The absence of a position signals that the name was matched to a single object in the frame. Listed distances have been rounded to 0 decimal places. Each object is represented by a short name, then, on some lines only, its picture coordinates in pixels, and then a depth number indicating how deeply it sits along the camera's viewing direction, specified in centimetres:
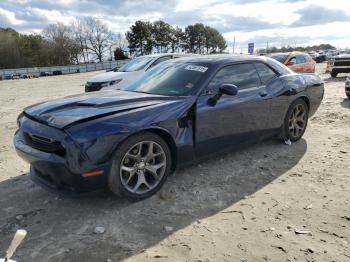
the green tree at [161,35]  7919
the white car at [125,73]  971
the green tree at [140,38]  7644
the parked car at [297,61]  1234
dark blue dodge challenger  322
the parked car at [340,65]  1683
